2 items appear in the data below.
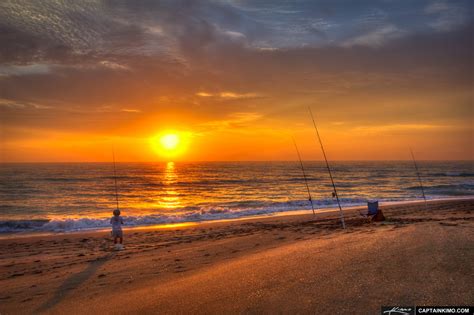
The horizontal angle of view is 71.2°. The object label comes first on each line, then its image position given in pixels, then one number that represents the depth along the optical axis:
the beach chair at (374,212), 16.11
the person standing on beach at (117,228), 12.73
